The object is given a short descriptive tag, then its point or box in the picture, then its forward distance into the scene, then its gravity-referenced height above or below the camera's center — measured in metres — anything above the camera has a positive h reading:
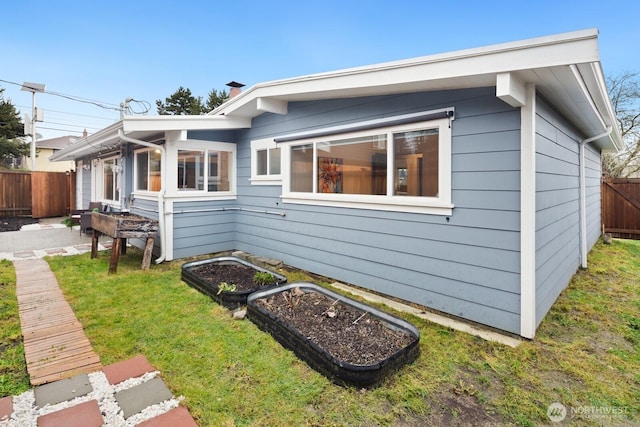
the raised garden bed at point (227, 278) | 3.55 -0.98
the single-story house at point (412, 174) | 2.85 +0.40
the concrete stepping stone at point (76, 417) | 1.81 -1.26
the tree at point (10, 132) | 16.42 +3.91
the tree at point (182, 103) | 21.66 +6.99
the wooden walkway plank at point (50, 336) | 2.35 -1.19
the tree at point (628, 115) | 13.96 +4.02
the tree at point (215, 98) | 21.89 +7.40
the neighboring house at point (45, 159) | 25.45 +3.69
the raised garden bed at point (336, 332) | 2.22 -1.10
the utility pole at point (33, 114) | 14.70 +4.61
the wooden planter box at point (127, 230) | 4.81 -0.42
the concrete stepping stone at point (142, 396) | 1.95 -1.25
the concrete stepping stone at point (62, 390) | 2.02 -1.25
